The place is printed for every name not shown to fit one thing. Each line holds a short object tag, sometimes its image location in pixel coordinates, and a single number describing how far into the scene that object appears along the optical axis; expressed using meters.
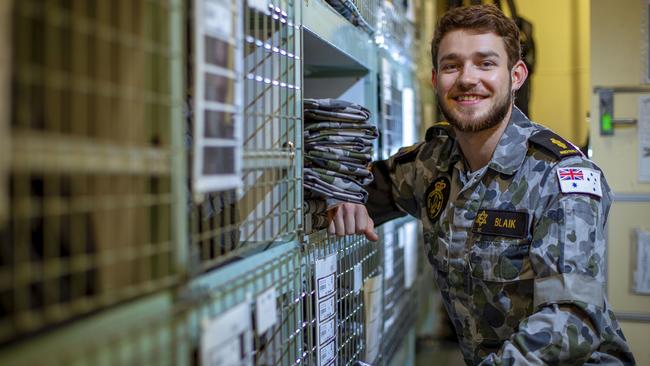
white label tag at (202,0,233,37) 0.77
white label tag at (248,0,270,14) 0.98
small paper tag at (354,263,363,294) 1.71
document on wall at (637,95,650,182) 2.49
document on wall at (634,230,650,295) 2.47
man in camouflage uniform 1.38
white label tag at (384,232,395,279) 2.18
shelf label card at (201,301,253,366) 0.79
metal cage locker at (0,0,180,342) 0.52
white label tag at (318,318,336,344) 1.38
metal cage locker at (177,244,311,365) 0.78
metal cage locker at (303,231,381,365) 1.35
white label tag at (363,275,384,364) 1.84
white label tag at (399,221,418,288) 2.66
